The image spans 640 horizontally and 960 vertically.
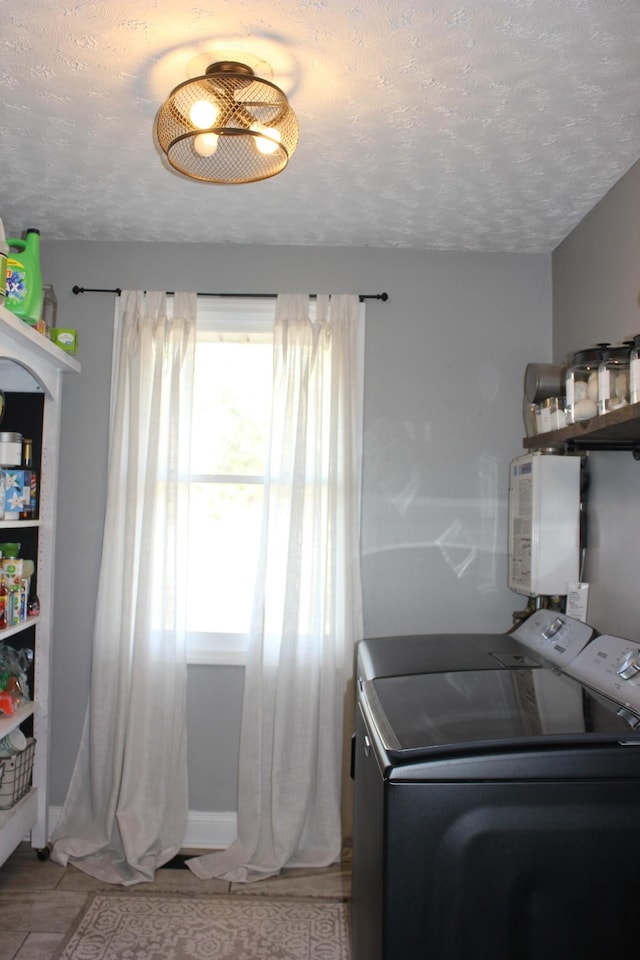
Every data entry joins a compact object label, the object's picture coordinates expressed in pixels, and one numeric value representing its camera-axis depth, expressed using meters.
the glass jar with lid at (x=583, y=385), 1.91
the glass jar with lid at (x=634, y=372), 1.61
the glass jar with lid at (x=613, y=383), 1.77
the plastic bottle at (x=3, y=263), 2.19
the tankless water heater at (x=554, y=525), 2.44
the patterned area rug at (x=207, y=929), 2.17
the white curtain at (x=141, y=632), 2.68
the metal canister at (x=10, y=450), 2.44
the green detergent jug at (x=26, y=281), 2.35
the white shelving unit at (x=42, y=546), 2.52
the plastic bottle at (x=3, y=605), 2.44
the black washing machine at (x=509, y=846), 1.23
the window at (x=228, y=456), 2.93
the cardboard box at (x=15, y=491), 2.48
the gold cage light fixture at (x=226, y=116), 1.62
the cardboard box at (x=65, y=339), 2.78
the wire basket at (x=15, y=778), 2.46
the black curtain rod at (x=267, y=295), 2.88
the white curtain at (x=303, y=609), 2.68
